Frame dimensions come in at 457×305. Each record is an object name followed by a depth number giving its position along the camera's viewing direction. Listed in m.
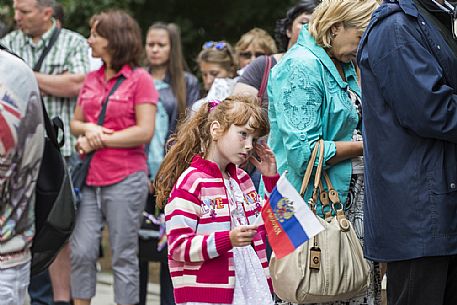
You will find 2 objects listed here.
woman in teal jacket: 8.58
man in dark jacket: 7.32
